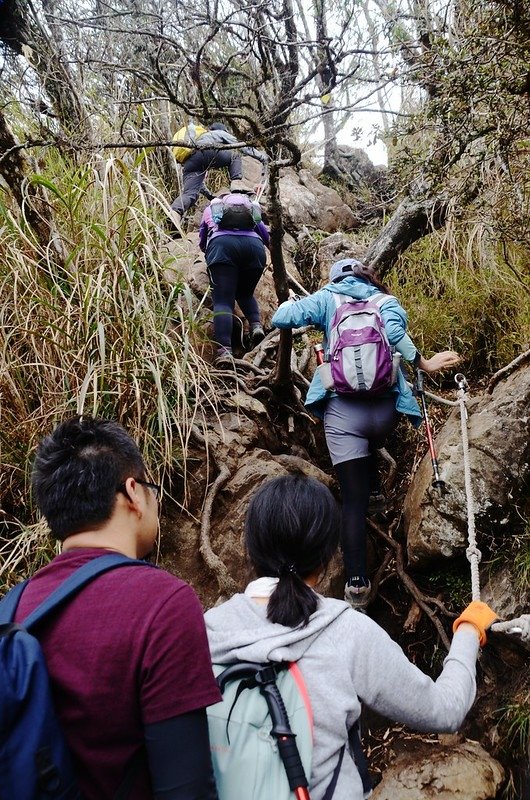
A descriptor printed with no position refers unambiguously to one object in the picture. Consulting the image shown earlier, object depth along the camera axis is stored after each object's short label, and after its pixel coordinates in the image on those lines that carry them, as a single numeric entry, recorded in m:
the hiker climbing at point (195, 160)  5.32
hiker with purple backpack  2.92
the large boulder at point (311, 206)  6.89
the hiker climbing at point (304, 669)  1.21
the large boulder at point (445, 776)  2.51
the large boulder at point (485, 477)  3.00
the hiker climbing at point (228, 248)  4.12
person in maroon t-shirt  1.02
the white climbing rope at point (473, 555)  1.75
